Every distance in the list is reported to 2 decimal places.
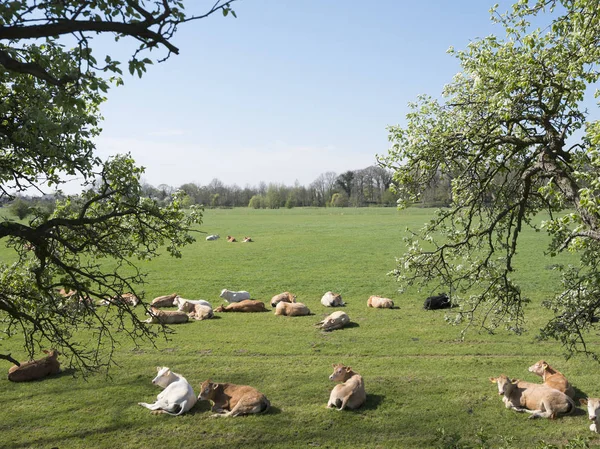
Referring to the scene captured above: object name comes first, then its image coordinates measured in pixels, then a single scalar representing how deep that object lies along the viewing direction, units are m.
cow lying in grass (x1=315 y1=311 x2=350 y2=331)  17.12
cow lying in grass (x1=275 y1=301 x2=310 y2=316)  19.25
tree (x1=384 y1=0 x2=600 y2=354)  8.32
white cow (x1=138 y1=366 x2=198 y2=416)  10.41
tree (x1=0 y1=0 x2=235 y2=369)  5.45
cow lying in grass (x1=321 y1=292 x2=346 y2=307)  20.75
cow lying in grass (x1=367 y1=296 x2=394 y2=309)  20.29
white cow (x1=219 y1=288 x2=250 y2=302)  21.94
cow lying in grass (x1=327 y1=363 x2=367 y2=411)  10.48
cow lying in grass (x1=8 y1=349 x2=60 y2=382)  12.33
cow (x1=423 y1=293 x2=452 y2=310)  19.78
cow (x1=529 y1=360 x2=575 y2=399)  10.67
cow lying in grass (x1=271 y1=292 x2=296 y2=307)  21.11
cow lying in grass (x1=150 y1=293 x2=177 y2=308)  20.88
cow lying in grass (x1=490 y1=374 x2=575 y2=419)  9.94
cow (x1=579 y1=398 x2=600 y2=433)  9.23
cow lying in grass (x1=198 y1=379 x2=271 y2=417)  10.25
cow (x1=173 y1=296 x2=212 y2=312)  19.84
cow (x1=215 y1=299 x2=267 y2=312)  20.23
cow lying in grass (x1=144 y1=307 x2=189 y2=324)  18.09
